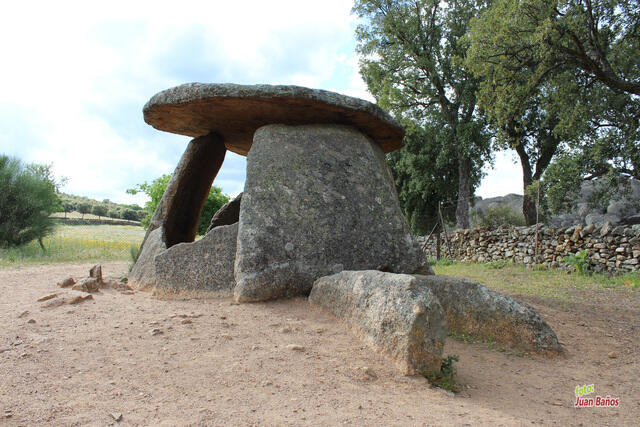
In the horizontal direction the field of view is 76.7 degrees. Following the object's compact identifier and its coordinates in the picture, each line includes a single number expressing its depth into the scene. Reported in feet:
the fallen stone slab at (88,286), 18.26
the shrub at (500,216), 65.00
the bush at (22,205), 42.68
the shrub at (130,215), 154.20
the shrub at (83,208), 158.56
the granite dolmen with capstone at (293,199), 16.81
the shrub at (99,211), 158.68
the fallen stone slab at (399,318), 9.75
